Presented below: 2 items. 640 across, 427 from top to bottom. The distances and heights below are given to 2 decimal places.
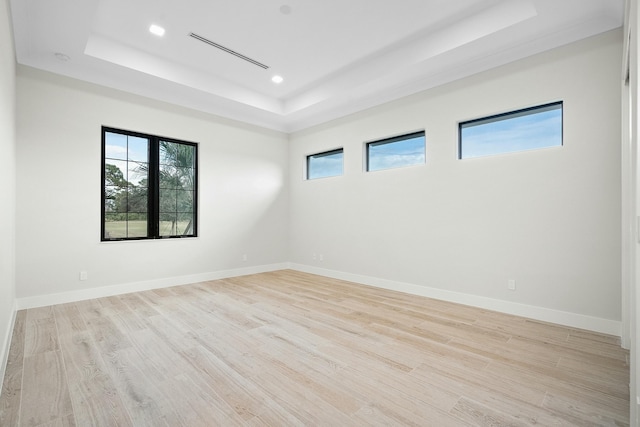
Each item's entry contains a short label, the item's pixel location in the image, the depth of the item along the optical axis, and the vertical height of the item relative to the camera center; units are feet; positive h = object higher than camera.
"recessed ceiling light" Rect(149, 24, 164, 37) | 11.38 +6.94
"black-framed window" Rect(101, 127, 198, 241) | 14.28 +1.36
